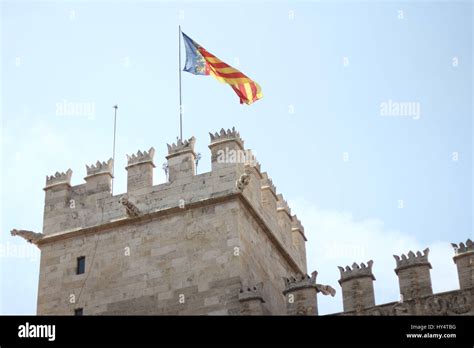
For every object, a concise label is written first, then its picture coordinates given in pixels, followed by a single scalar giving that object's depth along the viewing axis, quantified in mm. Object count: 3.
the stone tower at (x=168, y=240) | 31703
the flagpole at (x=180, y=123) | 35094
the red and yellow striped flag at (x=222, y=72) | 35312
